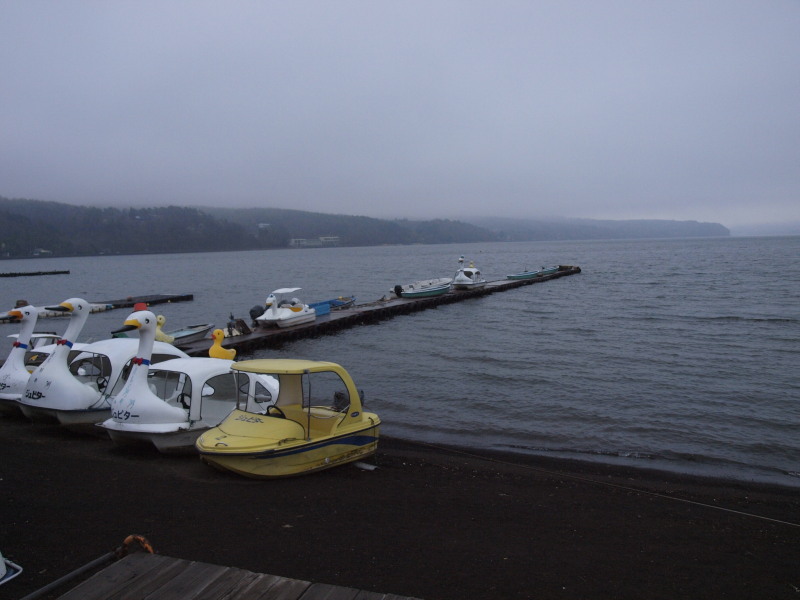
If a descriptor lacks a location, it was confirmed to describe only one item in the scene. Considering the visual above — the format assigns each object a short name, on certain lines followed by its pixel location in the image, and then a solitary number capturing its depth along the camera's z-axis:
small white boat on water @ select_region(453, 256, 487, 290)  50.00
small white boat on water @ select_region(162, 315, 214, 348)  26.04
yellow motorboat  8.99
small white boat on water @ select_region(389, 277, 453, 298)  43.97
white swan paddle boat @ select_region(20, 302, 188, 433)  11.37
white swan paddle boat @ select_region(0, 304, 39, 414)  12.33
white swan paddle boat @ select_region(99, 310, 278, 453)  10.02
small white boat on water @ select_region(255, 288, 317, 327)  29.45
